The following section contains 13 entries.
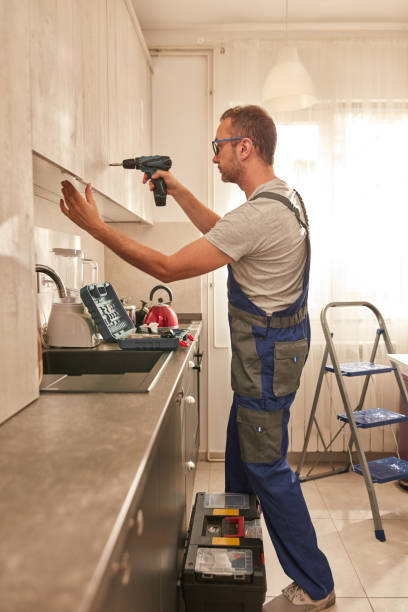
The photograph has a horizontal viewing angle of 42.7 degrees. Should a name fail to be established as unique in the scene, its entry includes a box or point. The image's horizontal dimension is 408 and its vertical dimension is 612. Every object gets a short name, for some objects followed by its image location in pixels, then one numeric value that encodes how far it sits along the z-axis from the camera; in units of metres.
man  1.72
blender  2.04
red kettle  2.64
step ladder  2.67
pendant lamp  2.59
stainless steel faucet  1.71
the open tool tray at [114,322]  2.04
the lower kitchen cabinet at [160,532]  0.80
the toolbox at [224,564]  1.57
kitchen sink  2.00
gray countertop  0.56
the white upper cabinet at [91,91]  1.30
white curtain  3.36
